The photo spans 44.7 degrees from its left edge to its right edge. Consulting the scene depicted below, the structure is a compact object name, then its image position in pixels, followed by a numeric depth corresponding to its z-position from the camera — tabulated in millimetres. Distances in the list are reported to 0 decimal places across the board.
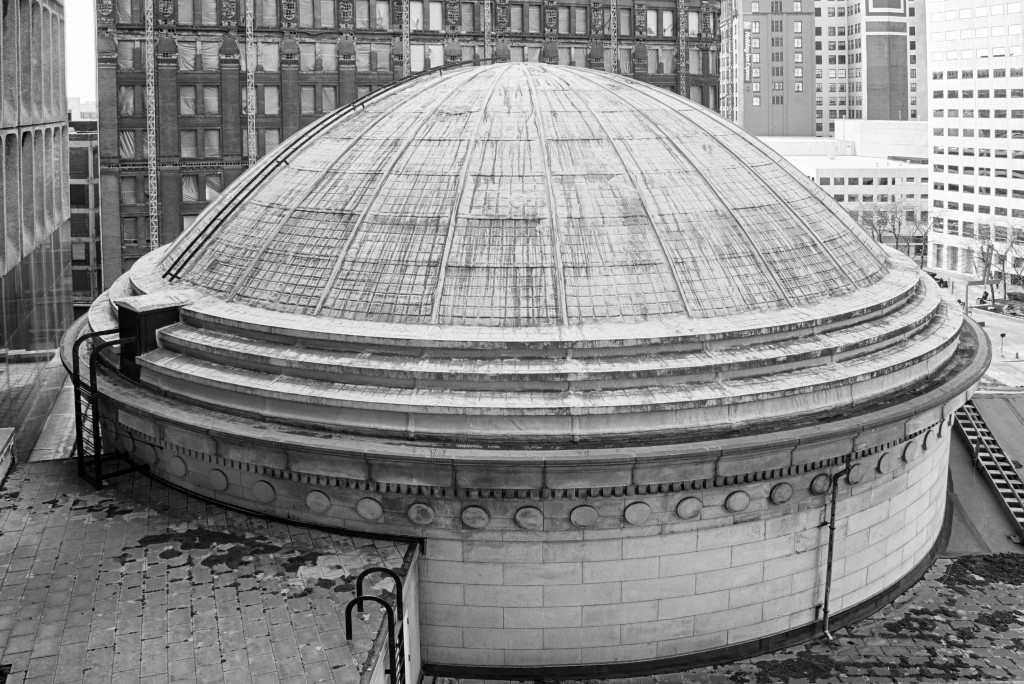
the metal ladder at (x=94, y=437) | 34562
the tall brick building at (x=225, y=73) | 79500
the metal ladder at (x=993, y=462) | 41969
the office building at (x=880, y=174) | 137250
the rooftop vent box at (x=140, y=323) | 34656
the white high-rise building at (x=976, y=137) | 122312
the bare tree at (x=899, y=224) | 132000
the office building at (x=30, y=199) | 41562
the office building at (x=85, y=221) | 98688
